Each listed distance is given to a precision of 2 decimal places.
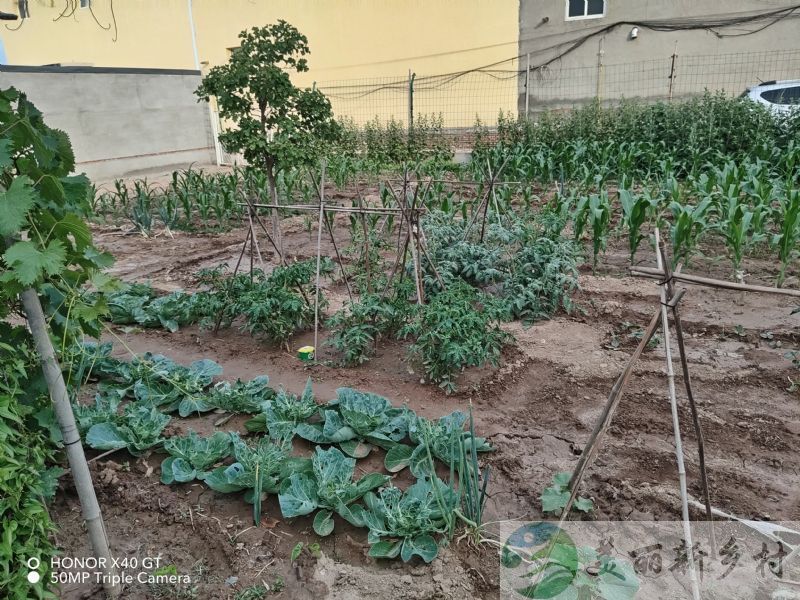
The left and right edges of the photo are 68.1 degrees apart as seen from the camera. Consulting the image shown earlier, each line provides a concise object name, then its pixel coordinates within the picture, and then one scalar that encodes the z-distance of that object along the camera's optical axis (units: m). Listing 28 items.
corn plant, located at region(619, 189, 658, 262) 5.52
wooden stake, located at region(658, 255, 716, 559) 2.10
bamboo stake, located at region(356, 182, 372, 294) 4.45
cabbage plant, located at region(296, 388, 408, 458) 3.15
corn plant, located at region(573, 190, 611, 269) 5.54
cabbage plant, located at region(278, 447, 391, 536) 2.62
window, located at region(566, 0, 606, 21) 14.69
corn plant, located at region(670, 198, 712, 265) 5.23
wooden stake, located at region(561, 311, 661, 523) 2.15
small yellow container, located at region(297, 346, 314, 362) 4.28
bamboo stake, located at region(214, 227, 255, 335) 4.60
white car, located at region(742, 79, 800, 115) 11.42
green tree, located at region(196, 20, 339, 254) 5.90
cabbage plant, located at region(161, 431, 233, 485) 2.92
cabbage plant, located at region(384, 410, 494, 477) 2.92
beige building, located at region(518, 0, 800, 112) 13.51
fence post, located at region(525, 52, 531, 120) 14.86
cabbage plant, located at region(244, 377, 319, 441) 3.21
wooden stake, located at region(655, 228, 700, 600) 2.01
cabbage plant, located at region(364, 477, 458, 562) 2.46
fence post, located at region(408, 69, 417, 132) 15.17
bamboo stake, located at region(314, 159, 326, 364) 4.21
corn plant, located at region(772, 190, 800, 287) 5.07
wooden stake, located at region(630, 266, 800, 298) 1.90
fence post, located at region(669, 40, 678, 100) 13.29
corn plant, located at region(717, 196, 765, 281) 5.29
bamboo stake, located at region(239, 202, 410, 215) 4.15
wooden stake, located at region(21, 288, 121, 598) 1.95
